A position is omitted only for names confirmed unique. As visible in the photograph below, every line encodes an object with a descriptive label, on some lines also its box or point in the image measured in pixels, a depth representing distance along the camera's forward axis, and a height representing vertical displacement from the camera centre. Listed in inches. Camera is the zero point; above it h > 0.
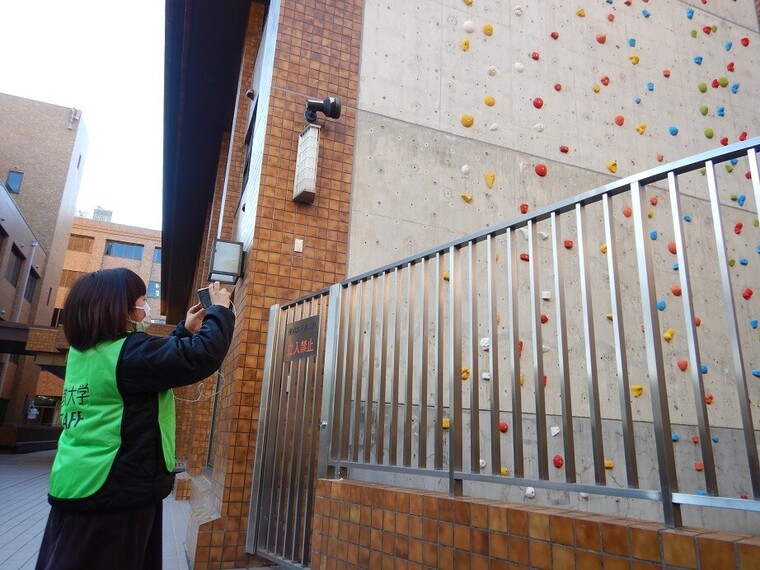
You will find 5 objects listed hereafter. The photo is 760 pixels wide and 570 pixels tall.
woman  66.8 -0.5
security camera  184.1 +102.3
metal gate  135.4 -4.1
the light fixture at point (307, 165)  180.4 +82.3
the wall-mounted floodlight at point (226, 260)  191.0 +54.2
